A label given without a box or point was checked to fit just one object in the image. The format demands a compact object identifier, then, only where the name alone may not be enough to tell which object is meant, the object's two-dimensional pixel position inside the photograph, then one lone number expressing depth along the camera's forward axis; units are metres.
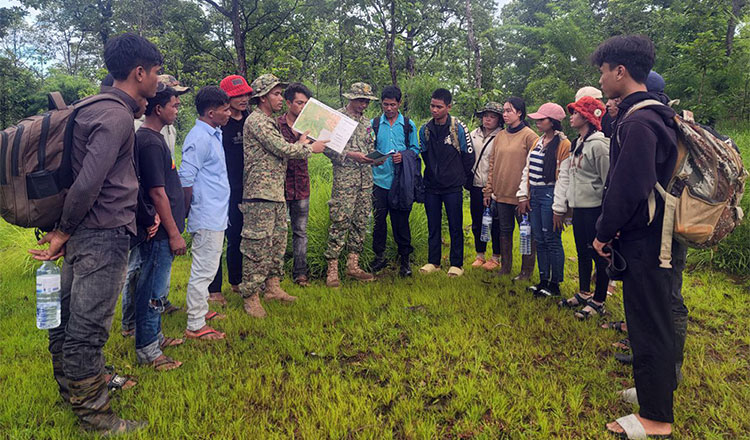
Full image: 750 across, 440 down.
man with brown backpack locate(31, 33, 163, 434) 2.22
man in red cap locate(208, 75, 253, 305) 4.54
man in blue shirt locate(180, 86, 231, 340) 3.60
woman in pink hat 4.59
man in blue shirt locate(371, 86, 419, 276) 5.36
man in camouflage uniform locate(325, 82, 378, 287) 5.17
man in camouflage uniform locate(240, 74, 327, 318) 4.12
